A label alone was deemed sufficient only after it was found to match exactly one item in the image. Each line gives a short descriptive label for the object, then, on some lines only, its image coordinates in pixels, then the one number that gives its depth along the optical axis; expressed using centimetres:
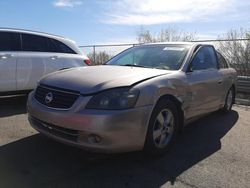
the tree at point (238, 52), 745
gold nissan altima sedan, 226
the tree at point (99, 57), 998
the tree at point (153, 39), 1065
